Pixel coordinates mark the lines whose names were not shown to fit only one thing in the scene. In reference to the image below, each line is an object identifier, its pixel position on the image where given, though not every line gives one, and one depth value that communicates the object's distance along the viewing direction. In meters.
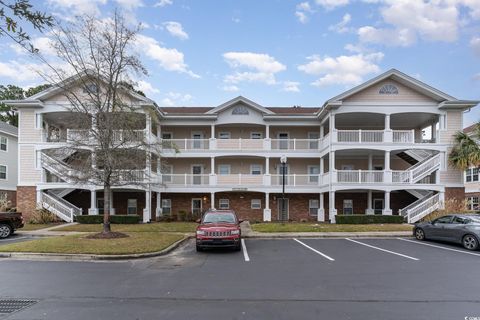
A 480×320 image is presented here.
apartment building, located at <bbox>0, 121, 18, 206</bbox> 31.83
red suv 11.92
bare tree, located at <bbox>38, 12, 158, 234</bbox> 14.37
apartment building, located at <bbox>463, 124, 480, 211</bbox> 31.67
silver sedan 13.07
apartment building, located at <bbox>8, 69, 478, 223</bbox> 23.52
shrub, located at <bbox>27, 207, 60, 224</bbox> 22.12
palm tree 22.08
